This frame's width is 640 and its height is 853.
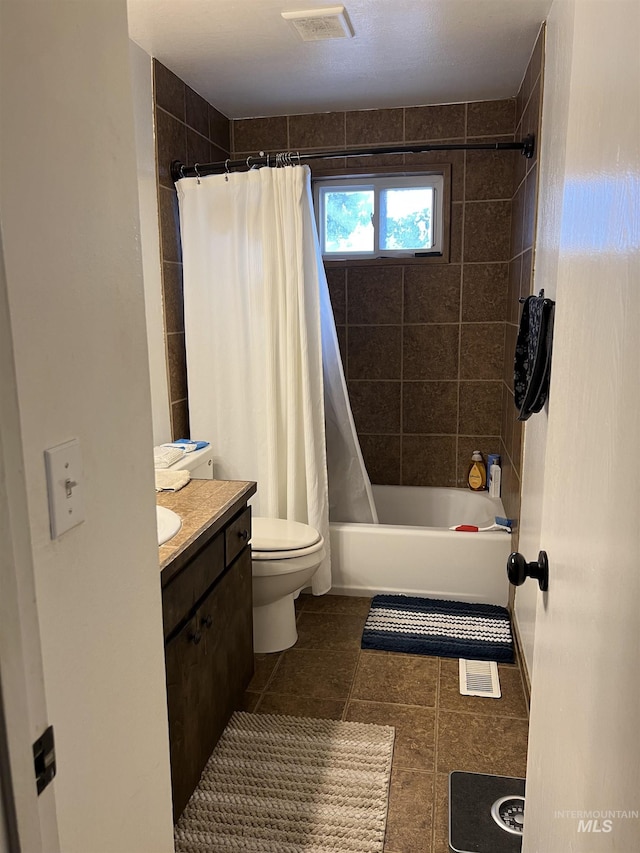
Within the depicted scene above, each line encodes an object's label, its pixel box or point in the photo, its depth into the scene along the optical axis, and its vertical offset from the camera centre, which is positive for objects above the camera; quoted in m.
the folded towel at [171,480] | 2.33 -0.60
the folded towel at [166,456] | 2.57 -0.57
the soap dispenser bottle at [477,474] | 3.69 -0.92
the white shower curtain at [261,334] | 2.91 -0.12
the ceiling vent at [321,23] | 2.28 +0.98
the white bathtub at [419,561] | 3.10 -1.19
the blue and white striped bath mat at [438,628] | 2.75 -1.38
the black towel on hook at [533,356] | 2.02 -0.17
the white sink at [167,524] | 1.72 -0.57
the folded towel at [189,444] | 2.86 -0.58
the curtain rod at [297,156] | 2.86 +0.64
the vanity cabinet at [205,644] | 1.75 -0.98
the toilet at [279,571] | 2.58 -1.01
